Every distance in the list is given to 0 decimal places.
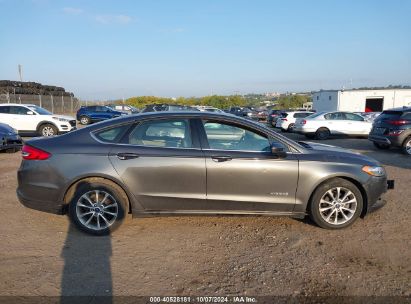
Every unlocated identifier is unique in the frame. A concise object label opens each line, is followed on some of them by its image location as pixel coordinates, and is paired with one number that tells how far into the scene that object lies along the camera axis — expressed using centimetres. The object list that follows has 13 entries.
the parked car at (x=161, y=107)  2025
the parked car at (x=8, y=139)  1006
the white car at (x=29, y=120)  1446
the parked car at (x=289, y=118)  1886
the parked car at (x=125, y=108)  3734
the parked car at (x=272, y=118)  2390
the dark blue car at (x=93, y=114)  2716
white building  4009
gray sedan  423
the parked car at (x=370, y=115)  2050
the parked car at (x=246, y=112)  3089
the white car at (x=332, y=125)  1581
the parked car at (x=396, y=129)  1066
